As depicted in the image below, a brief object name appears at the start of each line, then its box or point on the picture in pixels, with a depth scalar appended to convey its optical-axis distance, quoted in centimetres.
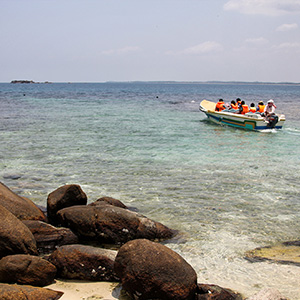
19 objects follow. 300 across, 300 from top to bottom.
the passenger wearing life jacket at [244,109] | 2122
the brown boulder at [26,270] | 410
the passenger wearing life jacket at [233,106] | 2278
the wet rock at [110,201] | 660
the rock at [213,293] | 395
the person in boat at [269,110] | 1977
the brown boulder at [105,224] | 558
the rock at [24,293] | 360
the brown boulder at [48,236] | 524
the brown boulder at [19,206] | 571
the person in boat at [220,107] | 2334
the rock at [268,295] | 378
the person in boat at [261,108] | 2075
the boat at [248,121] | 1955
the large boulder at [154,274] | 390
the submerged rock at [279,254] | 523
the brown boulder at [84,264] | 442
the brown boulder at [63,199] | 623
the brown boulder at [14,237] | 448
